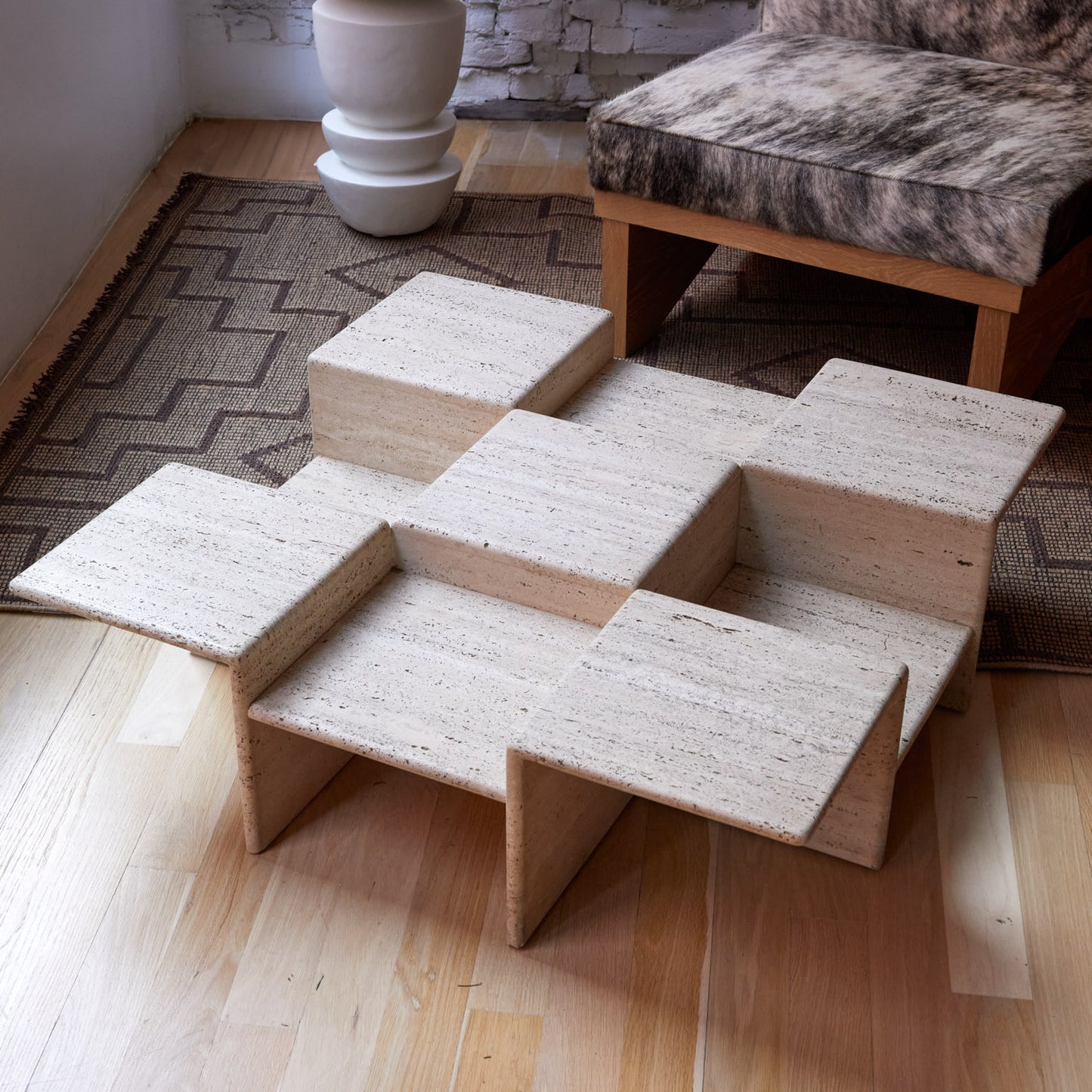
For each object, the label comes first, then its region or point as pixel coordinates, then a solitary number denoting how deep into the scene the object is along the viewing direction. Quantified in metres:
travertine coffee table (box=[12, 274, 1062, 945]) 1.12
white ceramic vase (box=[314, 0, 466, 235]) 2.28
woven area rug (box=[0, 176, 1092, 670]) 1.75
